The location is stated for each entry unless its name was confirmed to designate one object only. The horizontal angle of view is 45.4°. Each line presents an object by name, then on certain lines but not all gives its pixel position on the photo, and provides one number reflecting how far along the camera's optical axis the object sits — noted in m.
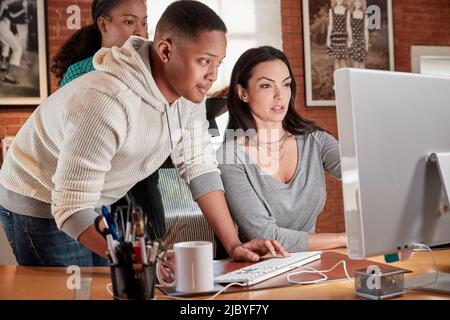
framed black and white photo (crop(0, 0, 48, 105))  3.08
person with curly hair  1.86
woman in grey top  1.50
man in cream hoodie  1.20
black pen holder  0.81
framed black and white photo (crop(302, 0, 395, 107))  3.63
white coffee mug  0.89
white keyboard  0.95
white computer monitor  0.79
